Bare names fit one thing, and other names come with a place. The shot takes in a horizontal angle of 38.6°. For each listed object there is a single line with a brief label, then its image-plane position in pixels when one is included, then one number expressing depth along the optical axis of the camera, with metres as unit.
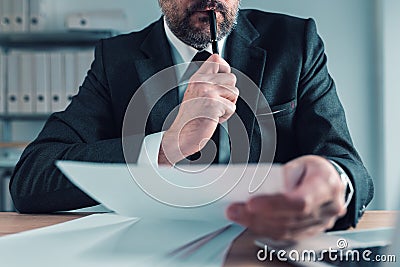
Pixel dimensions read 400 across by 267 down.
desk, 0.54
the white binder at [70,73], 2.61
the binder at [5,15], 2.65
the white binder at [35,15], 2.69
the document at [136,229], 0.52
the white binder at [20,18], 2.67
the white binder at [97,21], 2.71
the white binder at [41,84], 2.61
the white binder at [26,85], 2.62
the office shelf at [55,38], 2.70
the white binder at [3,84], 2.65
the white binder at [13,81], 2.64
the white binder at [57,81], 2.61
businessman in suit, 0.90
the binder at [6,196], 2.59
